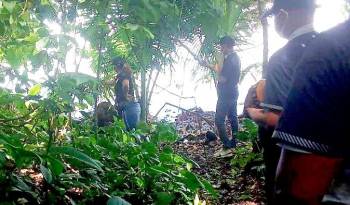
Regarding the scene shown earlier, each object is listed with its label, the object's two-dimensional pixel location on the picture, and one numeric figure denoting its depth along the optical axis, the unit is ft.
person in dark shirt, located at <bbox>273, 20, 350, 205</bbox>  3.36
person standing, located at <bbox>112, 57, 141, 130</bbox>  22.93
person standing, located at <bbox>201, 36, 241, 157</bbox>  21.56
